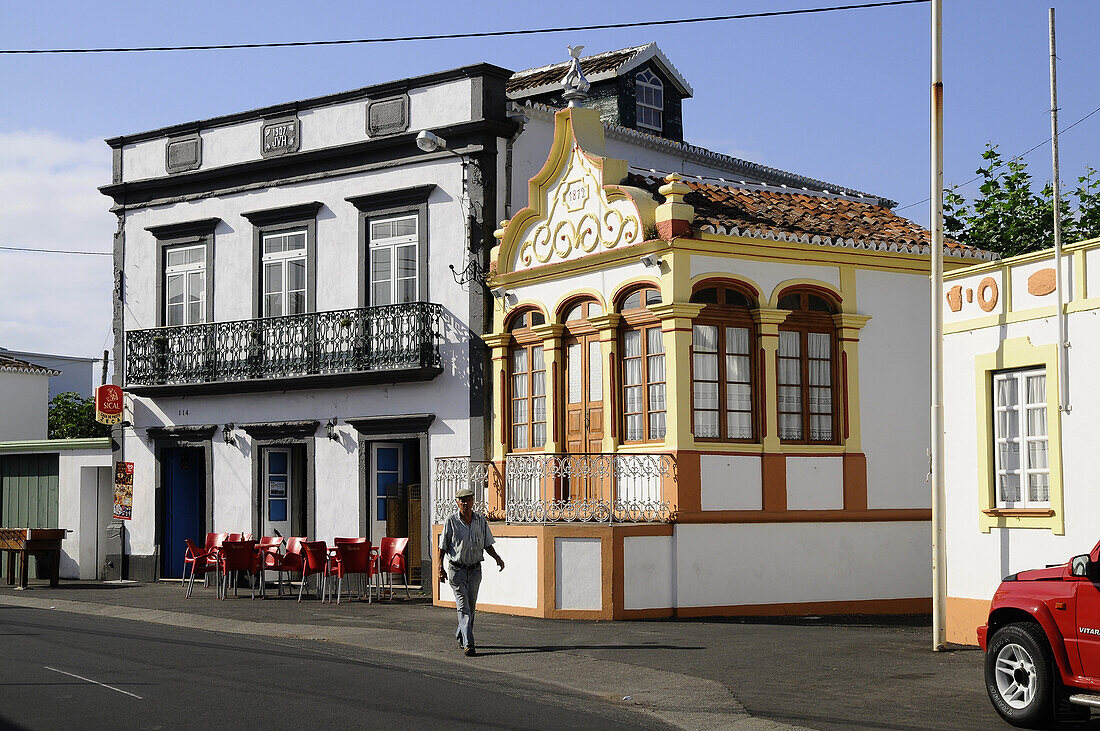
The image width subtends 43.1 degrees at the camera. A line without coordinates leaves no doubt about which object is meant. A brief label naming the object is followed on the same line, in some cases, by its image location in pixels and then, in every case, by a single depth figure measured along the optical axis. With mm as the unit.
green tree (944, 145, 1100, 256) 25844
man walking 14961
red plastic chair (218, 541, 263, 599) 22125
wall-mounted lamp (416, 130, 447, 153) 22250
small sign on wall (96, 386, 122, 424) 27016
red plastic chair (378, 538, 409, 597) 21062
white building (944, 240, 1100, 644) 13781
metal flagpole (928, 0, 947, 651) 14969
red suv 10078
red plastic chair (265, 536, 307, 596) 21969
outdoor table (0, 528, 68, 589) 25344
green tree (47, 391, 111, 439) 47562
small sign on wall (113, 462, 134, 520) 27172
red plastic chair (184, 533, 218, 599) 22719
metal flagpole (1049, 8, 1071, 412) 13836
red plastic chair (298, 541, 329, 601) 21594
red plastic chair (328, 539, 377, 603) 21172
